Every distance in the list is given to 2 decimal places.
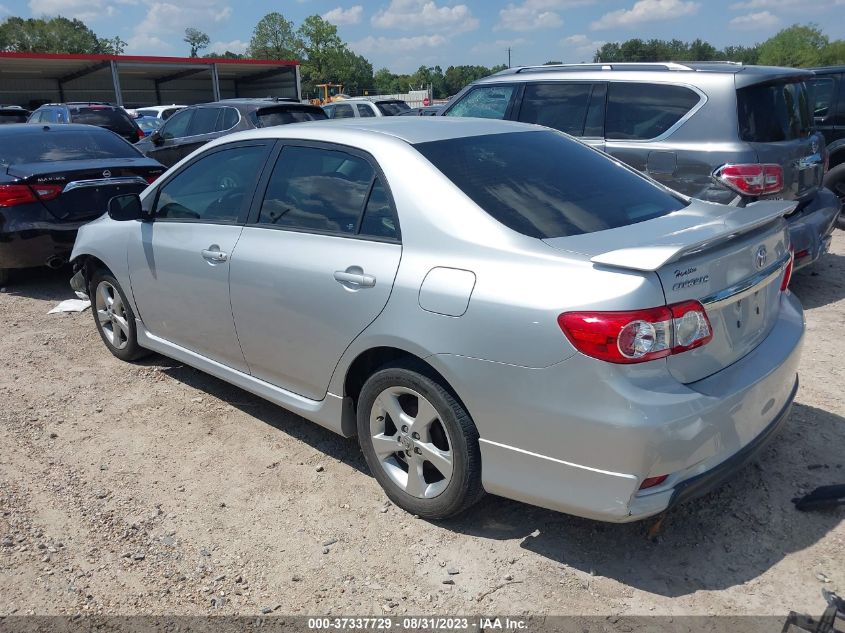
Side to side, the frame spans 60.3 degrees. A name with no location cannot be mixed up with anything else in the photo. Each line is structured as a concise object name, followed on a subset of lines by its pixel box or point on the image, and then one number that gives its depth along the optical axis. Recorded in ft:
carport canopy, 115.75
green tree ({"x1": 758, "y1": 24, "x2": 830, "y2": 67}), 281.33
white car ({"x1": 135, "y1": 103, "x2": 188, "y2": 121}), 84.96
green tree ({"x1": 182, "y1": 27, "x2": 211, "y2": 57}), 368.27
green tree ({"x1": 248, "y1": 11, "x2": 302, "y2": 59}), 314.35
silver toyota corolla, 8.16
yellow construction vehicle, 152.65
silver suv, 17.78
